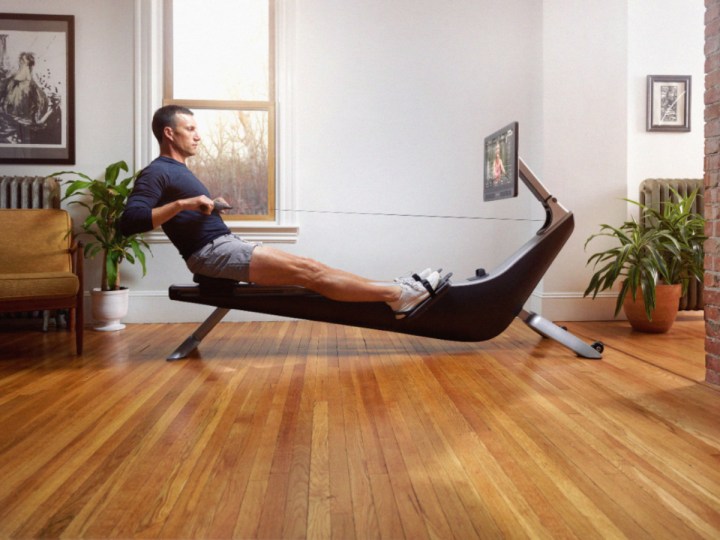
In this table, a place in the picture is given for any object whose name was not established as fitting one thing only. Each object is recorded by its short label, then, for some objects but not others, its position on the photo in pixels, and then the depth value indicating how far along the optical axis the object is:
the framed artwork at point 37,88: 3.99
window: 4.10
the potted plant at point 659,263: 3.55
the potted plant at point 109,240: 3.69
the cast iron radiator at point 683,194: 4.02
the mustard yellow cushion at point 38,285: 2.83
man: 2.70
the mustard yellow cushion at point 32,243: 3.34
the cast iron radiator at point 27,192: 3.81
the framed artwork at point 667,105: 4.30
